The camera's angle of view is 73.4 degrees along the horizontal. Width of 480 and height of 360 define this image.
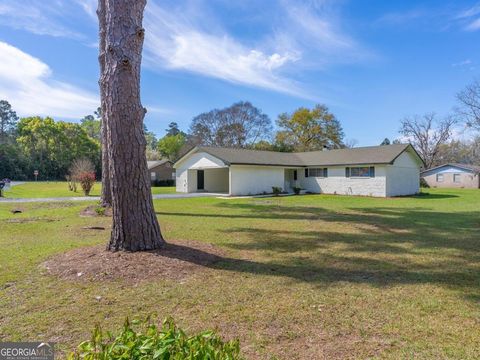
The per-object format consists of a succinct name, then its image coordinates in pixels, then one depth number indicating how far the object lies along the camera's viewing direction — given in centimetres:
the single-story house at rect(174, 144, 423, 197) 2375
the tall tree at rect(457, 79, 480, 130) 2350
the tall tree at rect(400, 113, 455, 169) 4828
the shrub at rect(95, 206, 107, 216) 1245
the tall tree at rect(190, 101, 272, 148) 5009
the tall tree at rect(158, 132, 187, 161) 5722
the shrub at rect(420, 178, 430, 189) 3928
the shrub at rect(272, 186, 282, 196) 2562
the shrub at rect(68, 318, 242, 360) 177
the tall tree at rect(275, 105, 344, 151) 4900
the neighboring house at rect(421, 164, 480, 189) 3909
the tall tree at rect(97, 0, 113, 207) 1181
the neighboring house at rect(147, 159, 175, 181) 3881
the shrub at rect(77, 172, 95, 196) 2317
